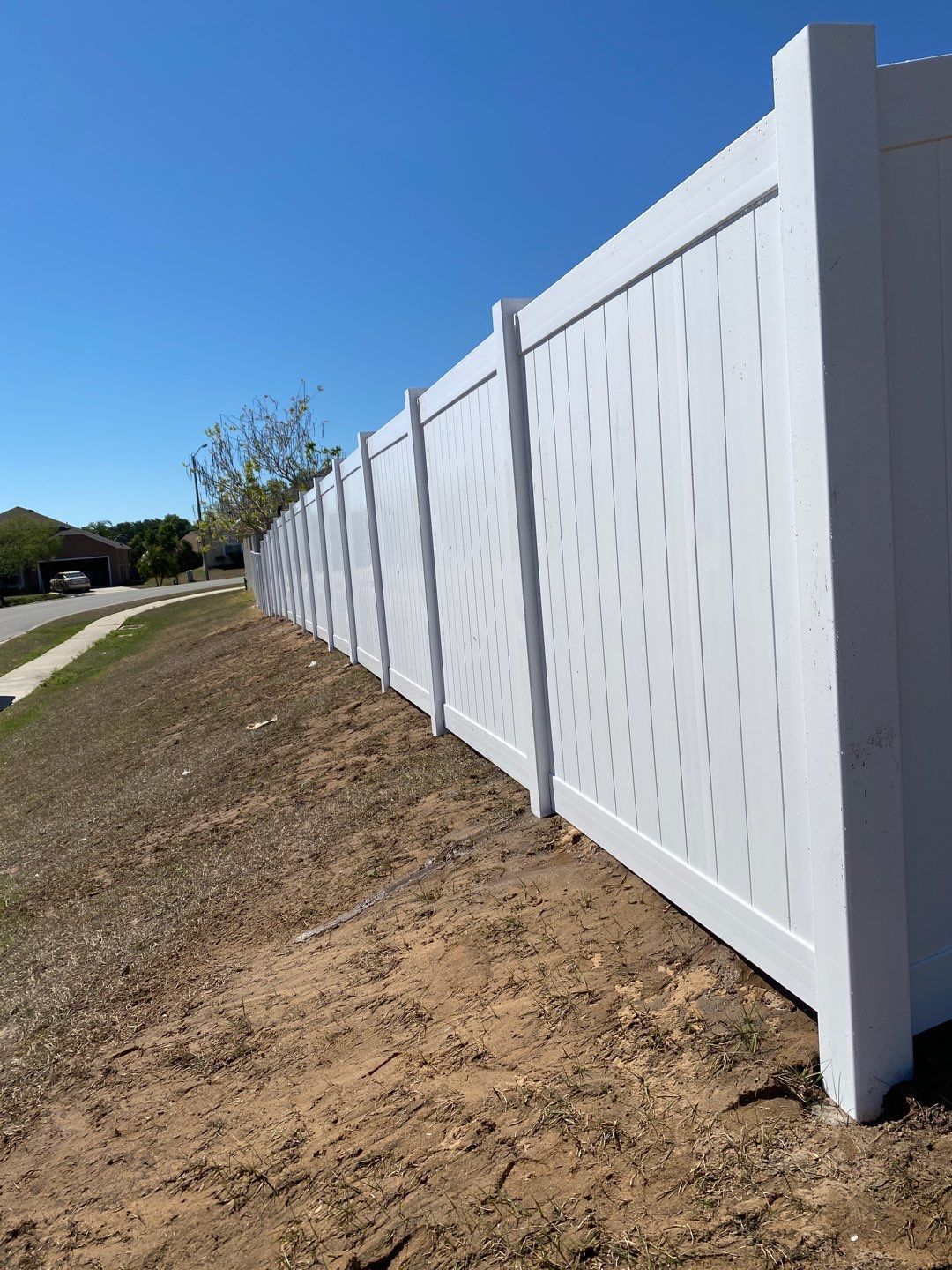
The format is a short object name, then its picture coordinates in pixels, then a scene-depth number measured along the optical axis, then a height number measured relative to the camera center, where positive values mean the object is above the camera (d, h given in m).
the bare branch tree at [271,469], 35.75 +3.28
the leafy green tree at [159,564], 67.69 +0.30
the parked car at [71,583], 65.56 -0.49
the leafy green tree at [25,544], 68.50 +2.54
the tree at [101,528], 118.04 +5.52
